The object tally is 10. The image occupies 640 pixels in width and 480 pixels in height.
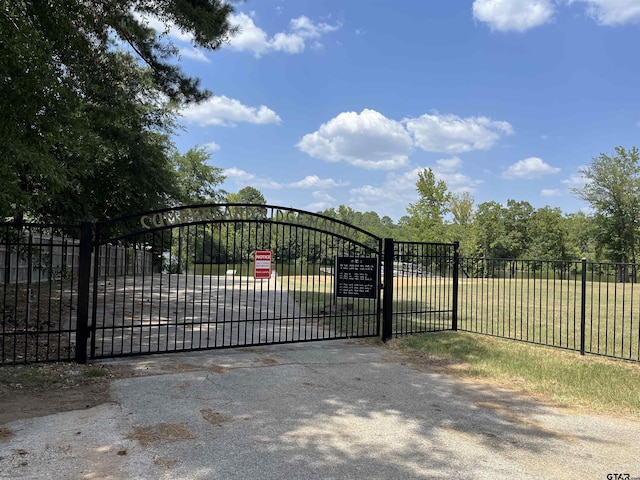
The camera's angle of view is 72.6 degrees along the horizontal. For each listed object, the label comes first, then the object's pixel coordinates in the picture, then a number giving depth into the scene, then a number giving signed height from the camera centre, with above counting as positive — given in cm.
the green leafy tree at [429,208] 3497 +379
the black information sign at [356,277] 830 -45
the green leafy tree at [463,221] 4031 +344
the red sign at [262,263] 895 -24
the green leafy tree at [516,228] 7100 +474
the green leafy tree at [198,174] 4138 +746
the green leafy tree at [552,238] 6425 +278
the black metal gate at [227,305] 677 -108
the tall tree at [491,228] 6197 +412
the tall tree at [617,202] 4575 +596
